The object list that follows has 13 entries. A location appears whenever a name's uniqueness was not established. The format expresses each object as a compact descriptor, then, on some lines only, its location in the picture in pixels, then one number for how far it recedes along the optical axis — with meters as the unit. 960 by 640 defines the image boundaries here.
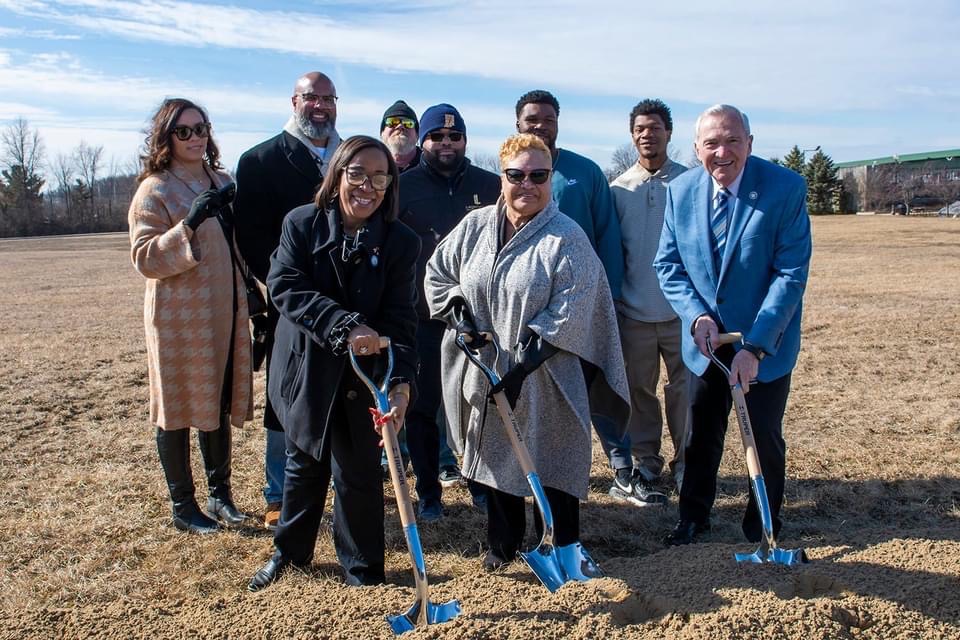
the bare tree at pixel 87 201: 69.38
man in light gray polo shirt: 5.29
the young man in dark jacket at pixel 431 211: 5.02
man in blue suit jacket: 4.01
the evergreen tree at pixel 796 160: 62.19
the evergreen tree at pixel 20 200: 60.78
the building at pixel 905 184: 64.50
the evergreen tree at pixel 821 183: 60.56
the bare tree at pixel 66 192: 71.50
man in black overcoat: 4.61
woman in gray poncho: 3.74
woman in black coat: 3.63
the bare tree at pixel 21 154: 73.80
